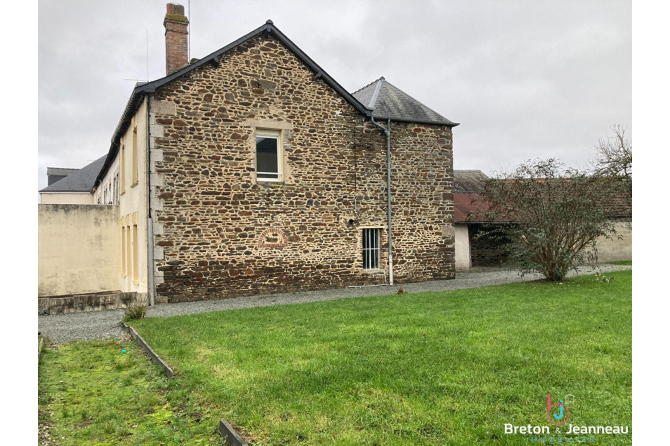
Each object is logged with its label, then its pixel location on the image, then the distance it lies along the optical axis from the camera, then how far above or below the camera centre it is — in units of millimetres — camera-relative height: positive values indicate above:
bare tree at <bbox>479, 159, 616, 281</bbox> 13242 +171
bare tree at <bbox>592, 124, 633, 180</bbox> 25078 +3018
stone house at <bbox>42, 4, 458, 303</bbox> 12969 +1222
